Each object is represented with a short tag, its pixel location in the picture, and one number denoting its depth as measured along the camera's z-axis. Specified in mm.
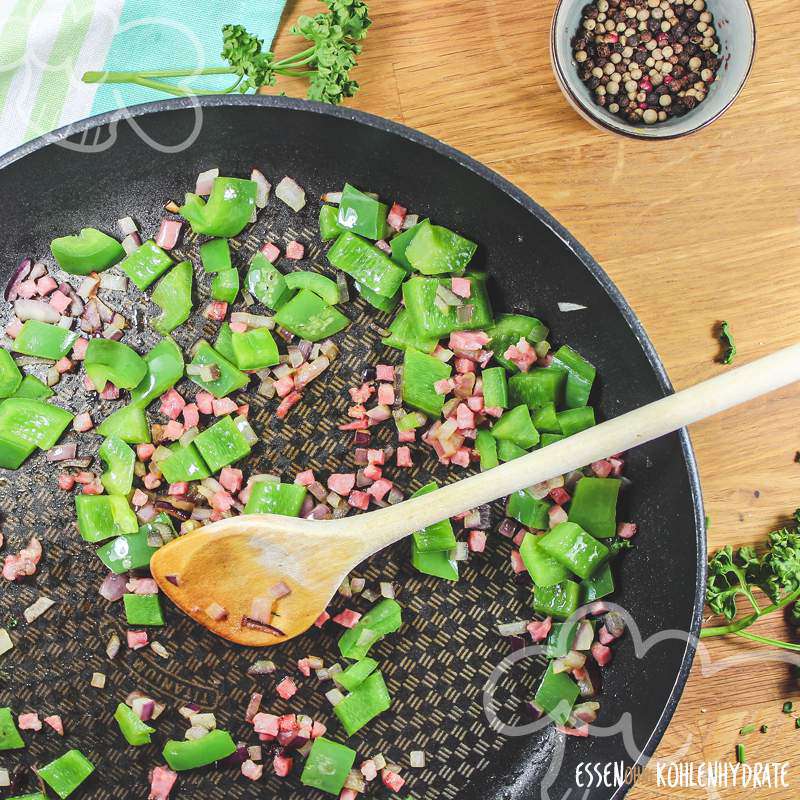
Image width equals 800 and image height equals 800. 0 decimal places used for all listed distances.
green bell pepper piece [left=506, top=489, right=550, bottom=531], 570
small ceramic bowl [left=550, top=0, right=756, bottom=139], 564
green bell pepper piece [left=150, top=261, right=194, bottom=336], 578
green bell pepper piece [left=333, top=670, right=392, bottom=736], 568
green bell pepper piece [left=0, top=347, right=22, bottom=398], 576
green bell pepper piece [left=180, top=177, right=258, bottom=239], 573
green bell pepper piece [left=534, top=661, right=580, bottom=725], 572
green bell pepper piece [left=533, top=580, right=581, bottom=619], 569
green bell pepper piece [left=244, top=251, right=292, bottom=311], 577
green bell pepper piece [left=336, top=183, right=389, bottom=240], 572
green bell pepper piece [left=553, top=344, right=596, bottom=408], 572
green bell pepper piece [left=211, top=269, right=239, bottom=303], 576
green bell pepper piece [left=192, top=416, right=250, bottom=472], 570
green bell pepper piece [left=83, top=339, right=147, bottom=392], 570
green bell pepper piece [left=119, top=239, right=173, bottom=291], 578
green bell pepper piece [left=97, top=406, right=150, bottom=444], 572
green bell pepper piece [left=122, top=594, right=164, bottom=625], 570
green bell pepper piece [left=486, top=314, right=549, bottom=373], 576
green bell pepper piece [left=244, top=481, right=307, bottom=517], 570
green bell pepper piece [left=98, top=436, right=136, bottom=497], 573
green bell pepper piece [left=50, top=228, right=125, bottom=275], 575
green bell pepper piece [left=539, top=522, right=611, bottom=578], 562
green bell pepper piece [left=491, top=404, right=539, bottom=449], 566
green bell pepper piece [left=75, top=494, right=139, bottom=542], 570
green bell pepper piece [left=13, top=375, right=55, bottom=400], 578
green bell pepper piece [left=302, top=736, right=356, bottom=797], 569
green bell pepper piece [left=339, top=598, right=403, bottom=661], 568
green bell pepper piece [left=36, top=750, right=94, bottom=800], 571
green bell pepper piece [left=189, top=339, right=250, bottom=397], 574
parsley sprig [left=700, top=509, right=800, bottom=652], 566
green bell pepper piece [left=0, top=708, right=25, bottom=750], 573
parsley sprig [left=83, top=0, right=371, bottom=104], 558
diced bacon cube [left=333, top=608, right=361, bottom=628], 571
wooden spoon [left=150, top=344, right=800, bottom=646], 526
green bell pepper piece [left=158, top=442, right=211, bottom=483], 571
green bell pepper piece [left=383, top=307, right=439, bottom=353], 573
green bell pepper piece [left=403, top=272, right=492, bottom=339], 568
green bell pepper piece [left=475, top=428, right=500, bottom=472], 570
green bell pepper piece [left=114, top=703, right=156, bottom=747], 570
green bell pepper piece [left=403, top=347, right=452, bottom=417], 570
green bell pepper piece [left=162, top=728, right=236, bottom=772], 568
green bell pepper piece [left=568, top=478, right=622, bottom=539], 568
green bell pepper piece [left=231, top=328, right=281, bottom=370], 570
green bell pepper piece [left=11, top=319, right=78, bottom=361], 577
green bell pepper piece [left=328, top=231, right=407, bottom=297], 572
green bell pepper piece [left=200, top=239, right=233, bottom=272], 578
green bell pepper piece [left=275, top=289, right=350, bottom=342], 572
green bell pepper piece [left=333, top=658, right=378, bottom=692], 567
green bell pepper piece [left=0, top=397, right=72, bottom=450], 572
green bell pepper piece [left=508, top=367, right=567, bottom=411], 568
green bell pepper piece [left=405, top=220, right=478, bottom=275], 569
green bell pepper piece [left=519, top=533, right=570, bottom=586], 564
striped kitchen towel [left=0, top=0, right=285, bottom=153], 584
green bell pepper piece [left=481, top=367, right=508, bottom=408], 570
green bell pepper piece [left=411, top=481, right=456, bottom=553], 564
